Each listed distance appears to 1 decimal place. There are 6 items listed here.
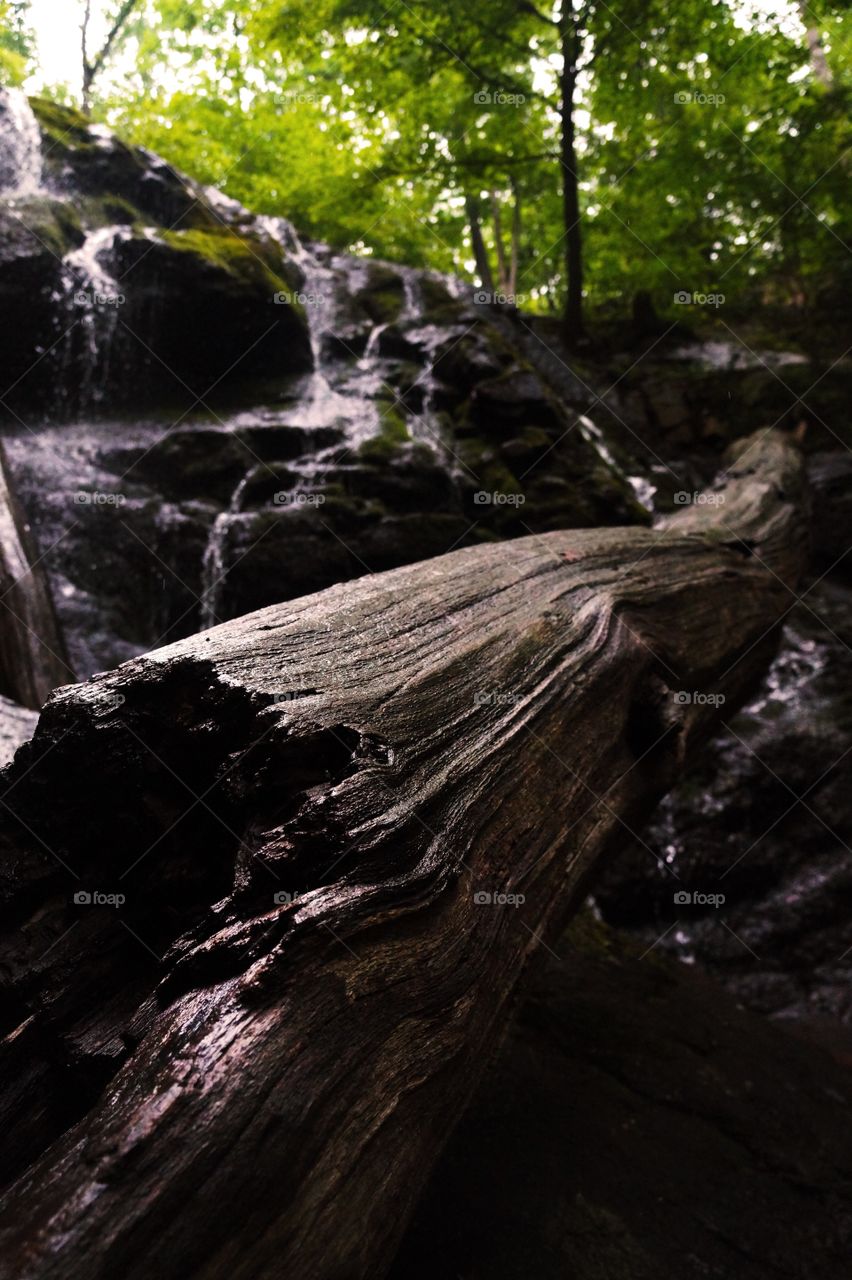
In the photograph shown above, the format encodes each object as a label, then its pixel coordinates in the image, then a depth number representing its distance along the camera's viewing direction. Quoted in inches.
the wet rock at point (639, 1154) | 77.4
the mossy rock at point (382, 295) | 339.9
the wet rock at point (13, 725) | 112.2
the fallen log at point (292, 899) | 40.4
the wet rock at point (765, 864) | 176.4
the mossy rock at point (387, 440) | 253.8
